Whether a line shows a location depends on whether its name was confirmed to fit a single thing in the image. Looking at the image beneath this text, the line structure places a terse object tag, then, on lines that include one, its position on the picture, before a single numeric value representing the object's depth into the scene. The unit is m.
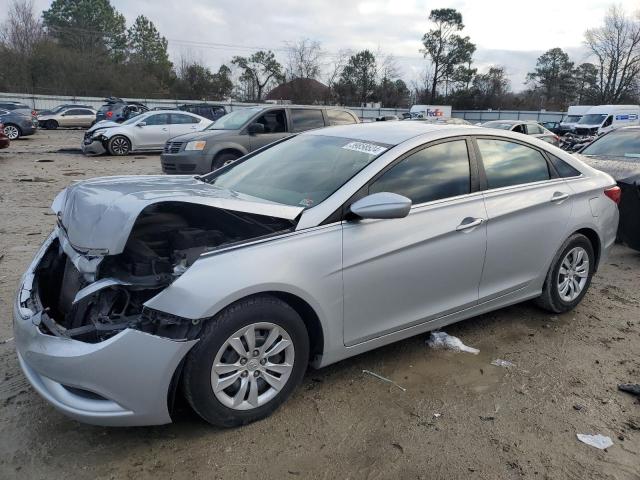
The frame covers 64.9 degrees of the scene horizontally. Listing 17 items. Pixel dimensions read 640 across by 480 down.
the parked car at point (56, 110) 30.66
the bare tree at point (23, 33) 51.66
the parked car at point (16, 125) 21.86
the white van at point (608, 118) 31.31
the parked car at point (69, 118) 30.06
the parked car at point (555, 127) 32.91
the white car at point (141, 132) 16.17
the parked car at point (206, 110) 22.25
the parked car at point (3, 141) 15.45
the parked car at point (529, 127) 15.52
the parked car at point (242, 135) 10.34
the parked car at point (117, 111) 24.72
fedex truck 43.28
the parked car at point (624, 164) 5.77
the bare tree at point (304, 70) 60.22
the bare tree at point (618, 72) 62.84
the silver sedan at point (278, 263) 2.47
